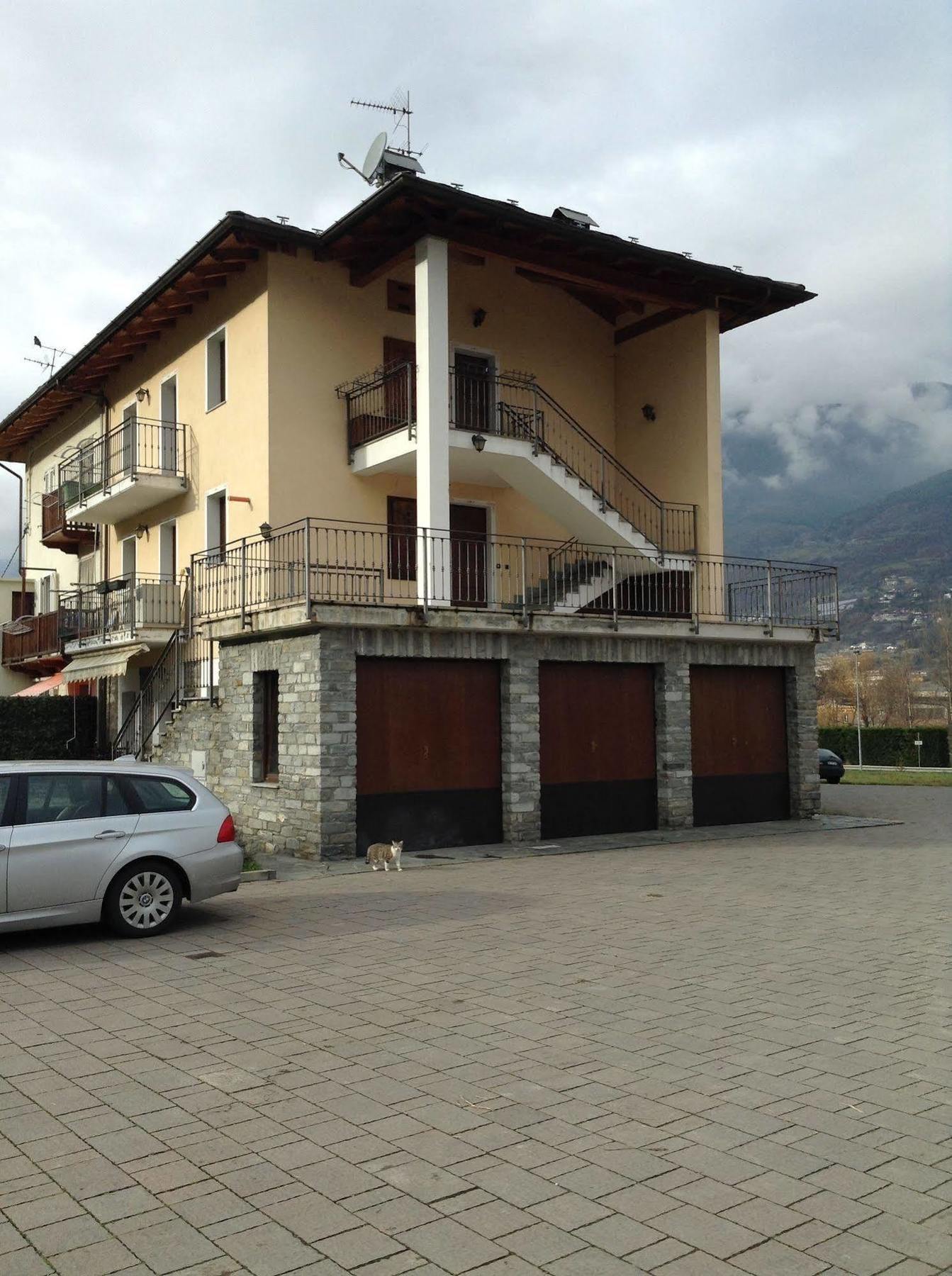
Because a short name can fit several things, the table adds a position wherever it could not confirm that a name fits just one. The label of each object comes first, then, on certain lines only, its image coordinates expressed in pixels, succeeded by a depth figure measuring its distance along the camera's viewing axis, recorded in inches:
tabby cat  557.9
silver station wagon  362.3
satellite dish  800.3
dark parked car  1438.2
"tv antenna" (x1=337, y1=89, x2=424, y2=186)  797.2
